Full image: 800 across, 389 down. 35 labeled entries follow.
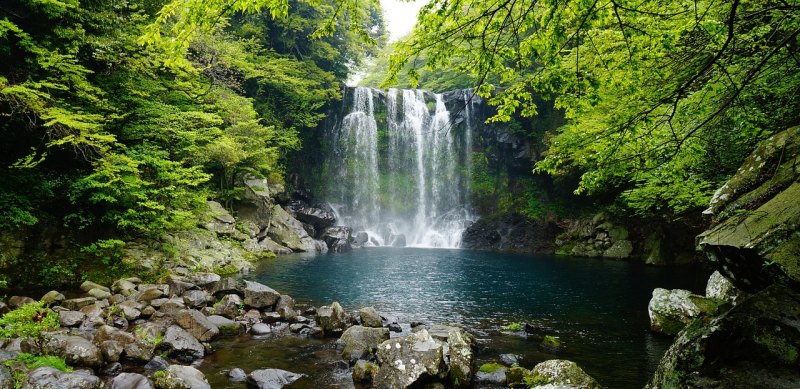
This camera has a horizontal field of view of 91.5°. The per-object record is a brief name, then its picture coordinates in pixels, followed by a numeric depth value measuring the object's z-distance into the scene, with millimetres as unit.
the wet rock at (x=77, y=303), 9047
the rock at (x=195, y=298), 10212
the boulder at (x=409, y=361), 6070
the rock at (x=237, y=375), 6473
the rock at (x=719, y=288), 7910
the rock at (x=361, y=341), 7648
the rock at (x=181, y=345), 7207
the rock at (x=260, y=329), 9039
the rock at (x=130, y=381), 5402
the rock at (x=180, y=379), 5633
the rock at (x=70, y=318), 7973
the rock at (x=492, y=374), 6602
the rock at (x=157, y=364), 6668
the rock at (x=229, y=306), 9898
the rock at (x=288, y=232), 25109
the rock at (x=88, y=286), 10477
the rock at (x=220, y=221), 19038
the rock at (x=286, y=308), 10148
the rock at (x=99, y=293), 10039
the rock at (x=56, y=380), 4680
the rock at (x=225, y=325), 8867
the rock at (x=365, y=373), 6543
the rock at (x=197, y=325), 8148
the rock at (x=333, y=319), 9172
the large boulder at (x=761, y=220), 4484
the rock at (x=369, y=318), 9547
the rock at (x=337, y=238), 27500
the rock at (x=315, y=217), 29688
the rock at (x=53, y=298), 9094
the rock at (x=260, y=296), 10678
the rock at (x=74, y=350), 6152
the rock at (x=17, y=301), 8453
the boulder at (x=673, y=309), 8523
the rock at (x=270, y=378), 6195
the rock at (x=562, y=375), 5633
